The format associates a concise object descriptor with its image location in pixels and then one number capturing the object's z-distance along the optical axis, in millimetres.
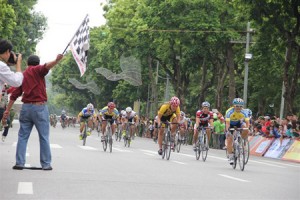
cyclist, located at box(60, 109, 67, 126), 78281
